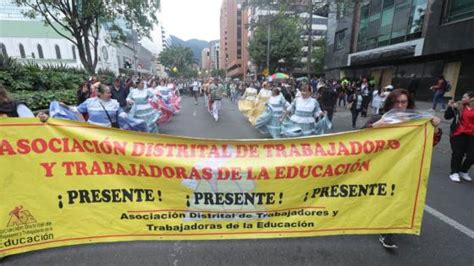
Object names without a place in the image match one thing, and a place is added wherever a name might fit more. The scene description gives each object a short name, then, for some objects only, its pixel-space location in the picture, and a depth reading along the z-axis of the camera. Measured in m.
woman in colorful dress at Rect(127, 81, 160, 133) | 7.48
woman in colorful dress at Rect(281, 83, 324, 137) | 5.41
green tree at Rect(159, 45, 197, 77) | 71.31
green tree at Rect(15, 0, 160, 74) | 16.72
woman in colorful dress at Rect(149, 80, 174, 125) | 9.68
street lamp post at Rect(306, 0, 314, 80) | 12.58
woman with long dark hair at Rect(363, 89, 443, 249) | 2.59
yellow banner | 2.30
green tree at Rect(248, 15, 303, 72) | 32.72
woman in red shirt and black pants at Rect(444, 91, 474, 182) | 4.13
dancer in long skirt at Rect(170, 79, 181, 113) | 13.31
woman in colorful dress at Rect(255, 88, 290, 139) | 7.52
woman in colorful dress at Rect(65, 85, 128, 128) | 4.41
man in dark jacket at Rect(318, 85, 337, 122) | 8.50
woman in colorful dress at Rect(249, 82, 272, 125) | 9.73
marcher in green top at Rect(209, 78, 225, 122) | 11.86
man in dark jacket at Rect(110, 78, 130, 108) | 8.27
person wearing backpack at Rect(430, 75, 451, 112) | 11.40
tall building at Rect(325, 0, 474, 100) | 12.97
